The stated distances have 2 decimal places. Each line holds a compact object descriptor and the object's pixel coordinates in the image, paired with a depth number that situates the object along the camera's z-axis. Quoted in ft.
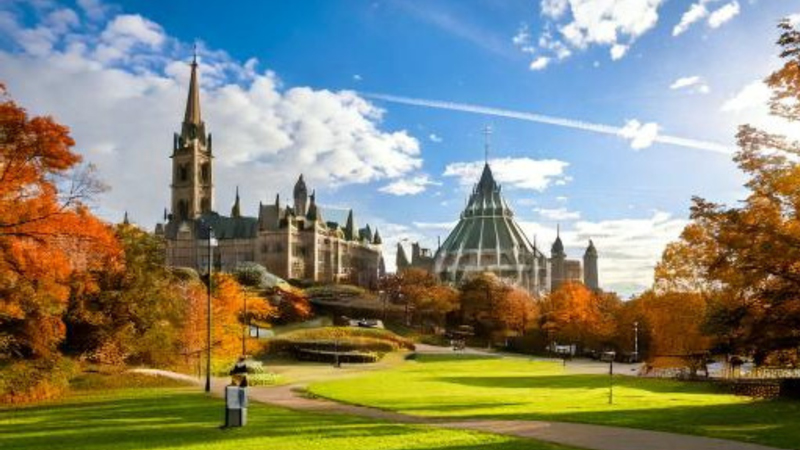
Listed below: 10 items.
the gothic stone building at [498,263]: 627.87
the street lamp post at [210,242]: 102.55
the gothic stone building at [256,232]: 472.85
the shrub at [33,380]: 98.89
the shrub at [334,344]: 216.74
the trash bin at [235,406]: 67.51
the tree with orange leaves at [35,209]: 82.28
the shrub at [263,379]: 133.80
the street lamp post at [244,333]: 176.88
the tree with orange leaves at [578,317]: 266.57
